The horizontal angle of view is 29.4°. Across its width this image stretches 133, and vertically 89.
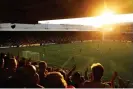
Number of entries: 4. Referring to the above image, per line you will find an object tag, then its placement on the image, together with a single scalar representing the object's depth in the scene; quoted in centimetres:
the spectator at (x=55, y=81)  349
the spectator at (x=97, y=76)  432
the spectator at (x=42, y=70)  491
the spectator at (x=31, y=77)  394
